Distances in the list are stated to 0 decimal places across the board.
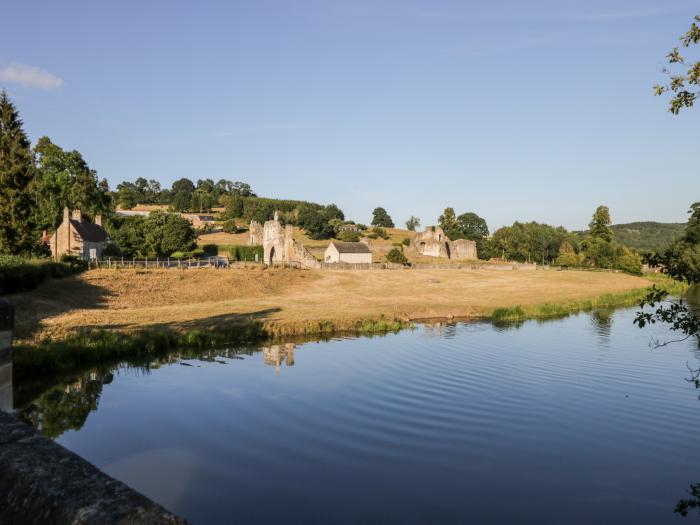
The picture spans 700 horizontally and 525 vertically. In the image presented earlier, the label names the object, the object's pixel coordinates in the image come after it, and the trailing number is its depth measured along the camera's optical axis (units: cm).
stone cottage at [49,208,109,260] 6488
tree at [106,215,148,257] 7794
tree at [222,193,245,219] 15125
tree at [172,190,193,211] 17600
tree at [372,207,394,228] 18588
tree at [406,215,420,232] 19362
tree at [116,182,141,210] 15812
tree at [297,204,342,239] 12588
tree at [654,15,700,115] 933
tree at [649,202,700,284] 898
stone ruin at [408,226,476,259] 11288
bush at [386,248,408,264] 9381
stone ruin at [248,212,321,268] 7856
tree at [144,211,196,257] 7862
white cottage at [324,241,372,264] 8944
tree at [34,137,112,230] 7125
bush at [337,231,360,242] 11960
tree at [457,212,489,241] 17048
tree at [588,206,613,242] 10544
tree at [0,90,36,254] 5225
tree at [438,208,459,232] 13850
